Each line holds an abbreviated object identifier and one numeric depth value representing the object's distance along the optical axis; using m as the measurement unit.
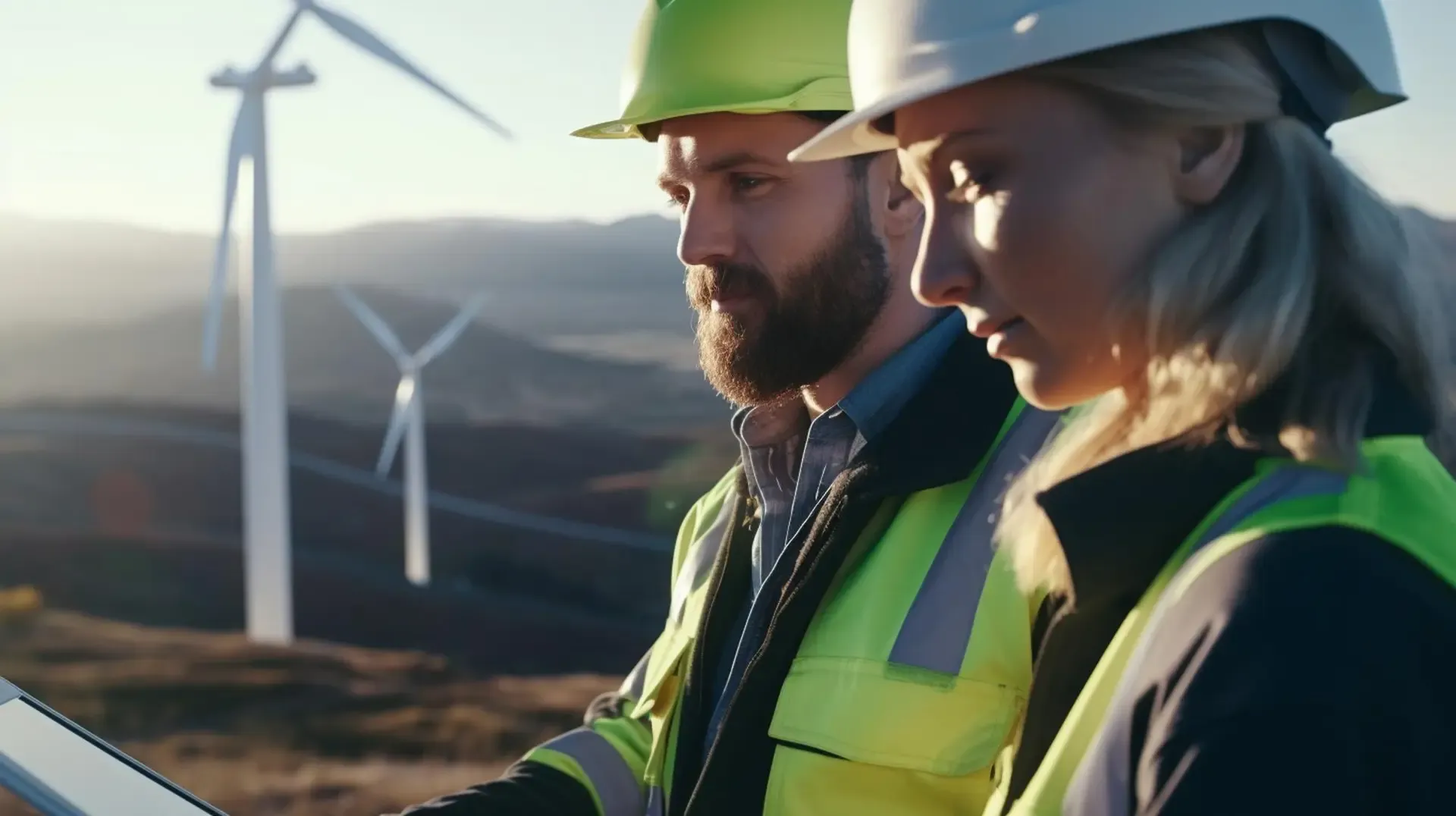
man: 1.18
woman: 0.82
